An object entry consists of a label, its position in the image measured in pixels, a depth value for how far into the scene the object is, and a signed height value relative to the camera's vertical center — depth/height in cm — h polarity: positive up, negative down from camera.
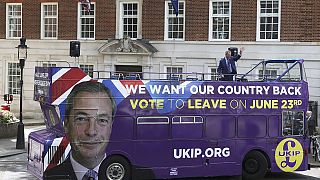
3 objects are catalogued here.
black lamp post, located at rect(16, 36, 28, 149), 2217 +43
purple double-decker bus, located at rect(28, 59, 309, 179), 1444 -140
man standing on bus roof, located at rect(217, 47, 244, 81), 1730 +36
